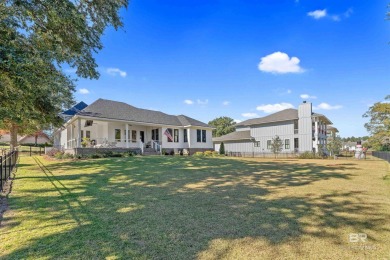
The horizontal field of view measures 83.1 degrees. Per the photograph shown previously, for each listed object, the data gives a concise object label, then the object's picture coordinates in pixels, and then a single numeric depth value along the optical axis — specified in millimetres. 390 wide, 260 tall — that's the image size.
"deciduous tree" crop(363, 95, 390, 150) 21969
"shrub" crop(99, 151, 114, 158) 17594
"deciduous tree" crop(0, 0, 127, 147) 6965
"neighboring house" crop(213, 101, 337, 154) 29875
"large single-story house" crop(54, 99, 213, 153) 20672
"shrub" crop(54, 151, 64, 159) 17266
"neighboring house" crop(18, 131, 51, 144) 54716
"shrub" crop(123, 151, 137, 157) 18531
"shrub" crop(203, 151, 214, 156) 25255
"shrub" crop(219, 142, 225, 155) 30328
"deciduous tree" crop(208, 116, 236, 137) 66350
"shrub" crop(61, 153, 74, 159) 16822
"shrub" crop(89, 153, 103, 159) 16939
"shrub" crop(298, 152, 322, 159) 25783
